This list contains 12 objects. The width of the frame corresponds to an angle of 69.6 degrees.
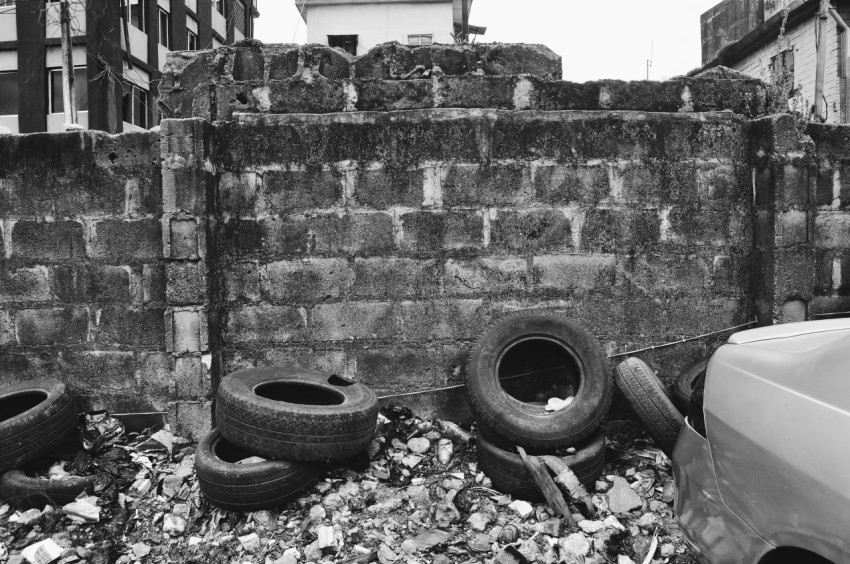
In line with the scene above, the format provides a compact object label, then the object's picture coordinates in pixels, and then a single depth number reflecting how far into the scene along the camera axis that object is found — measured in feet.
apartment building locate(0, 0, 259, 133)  59.26
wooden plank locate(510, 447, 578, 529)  12.23
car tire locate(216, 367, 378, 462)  12.28
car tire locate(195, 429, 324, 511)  12.09
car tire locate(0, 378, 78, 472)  13.41
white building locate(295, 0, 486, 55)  82.12
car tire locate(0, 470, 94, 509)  12.93
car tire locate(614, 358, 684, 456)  13.23
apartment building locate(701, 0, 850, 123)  47.83
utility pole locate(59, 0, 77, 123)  42.93
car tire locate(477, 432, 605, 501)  12.86
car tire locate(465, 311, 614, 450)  13.25
